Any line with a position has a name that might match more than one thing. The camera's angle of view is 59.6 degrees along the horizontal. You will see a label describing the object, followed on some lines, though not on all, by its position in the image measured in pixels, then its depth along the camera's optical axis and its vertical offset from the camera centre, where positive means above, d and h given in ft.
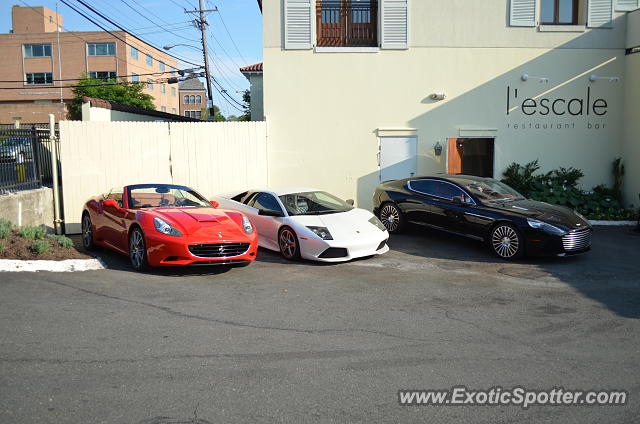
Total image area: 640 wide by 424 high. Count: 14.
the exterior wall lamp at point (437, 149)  50.37 -0.78
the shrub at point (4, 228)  30.32 -4.72
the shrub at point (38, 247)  29.07 -5.46
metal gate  37.76 -1.17
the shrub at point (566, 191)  48.52 -4.58
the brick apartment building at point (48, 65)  195.31 +26.90
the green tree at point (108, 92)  174.60 +15.83
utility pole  105.91 +20.97
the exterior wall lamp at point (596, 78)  50.60 +5.54
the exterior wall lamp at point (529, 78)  50.28 +5.54
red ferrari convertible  27.04 -4.41
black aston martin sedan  31.50 -4.60
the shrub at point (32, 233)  30.96 -5.05
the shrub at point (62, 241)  31.65 -5.60
